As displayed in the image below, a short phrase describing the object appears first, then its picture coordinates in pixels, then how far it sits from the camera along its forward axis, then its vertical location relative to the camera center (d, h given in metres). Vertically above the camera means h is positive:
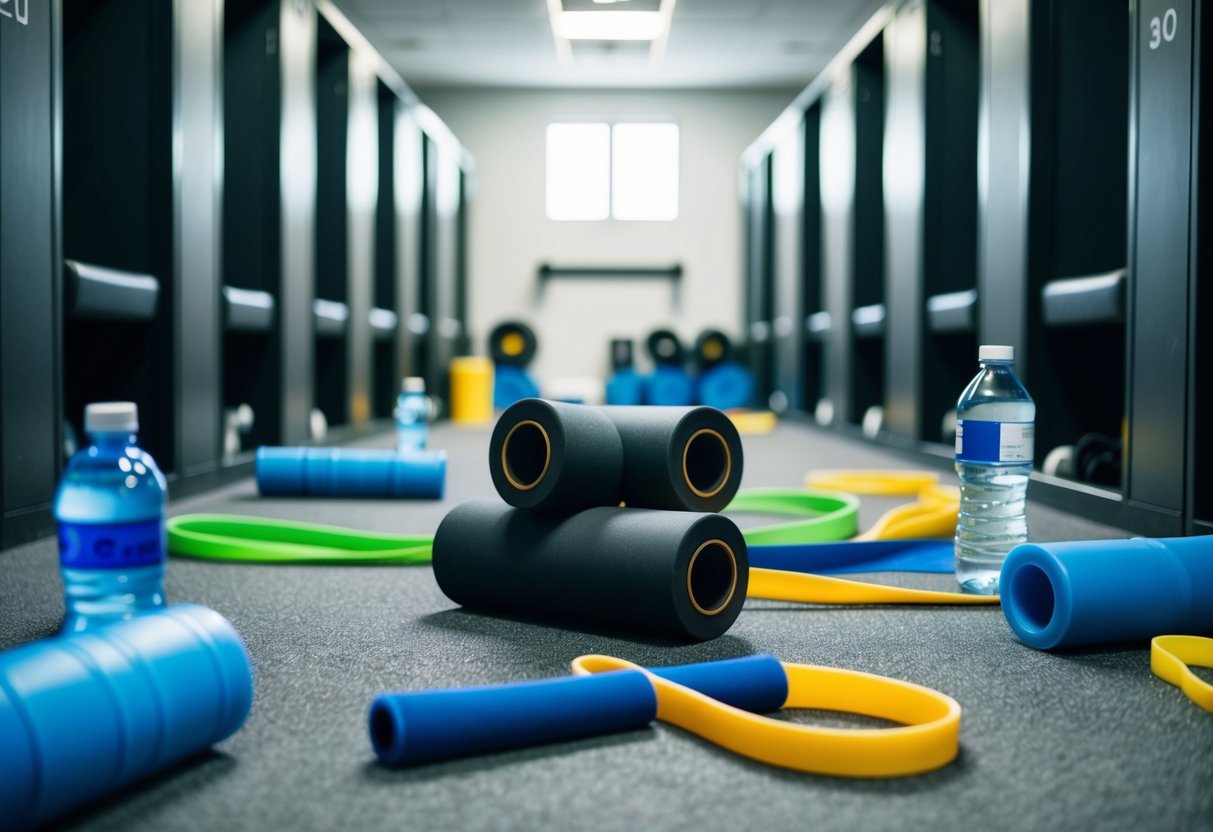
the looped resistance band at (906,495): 2.12 -0.27
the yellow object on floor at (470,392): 6.68 -0.04
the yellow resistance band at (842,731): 0.91 -0.30
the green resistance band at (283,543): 1.94 -0.29
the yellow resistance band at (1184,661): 1.10 -0.30
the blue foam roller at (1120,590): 1.28 -0.24
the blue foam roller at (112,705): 0.74 -0.24
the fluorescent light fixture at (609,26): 6.65 +2.23
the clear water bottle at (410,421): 3.87 -0.13
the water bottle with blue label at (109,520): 1.04 -0.13
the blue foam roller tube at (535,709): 0.91 -0.28
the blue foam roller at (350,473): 2.88 -0.23
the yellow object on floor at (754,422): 5.80 -0.20
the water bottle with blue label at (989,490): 1.72 -0.18
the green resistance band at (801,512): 2.00 -0.27
